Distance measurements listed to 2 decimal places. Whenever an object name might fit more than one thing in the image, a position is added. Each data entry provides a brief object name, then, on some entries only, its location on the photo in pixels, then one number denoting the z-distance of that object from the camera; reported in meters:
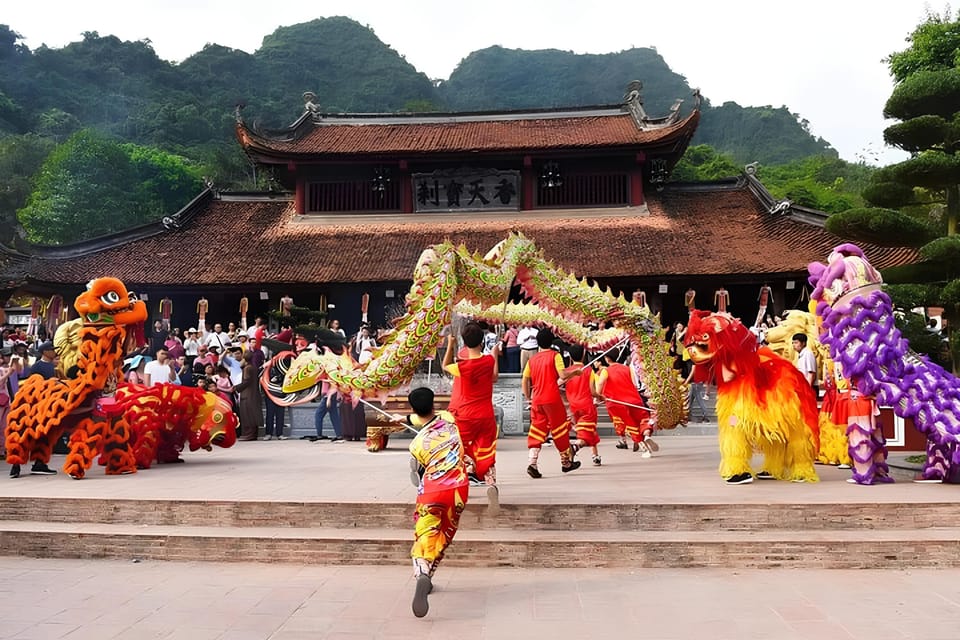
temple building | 16.36
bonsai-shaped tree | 7.90
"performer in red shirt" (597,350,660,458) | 8.83
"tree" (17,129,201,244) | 33.47
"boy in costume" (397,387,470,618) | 3.99
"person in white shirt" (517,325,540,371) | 13.05
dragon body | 6.06
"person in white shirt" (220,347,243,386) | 12.15
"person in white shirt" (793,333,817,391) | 9.12
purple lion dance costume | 6.13
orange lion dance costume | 7.05
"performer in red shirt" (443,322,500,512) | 5.72
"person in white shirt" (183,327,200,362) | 14.23
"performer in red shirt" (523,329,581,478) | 6.94
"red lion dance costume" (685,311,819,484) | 6.48
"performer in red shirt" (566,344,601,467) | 7.88
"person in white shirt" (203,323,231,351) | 14.42
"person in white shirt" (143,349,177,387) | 10.84
